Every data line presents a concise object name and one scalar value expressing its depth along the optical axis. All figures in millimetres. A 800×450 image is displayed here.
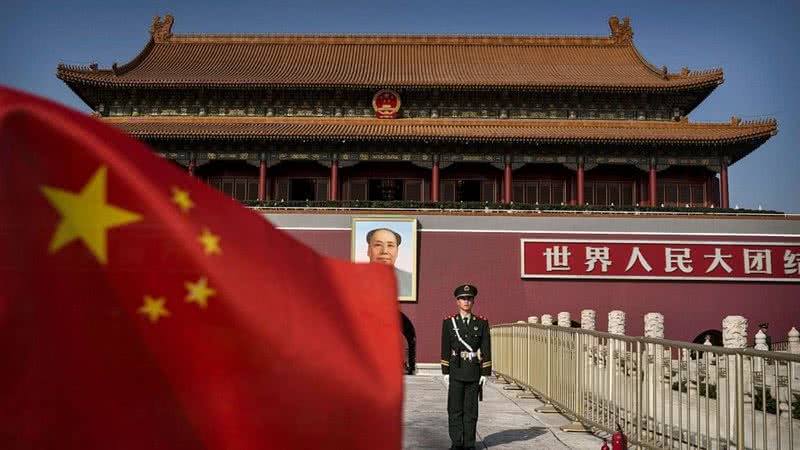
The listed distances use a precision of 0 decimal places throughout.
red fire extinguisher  4590
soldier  6297
